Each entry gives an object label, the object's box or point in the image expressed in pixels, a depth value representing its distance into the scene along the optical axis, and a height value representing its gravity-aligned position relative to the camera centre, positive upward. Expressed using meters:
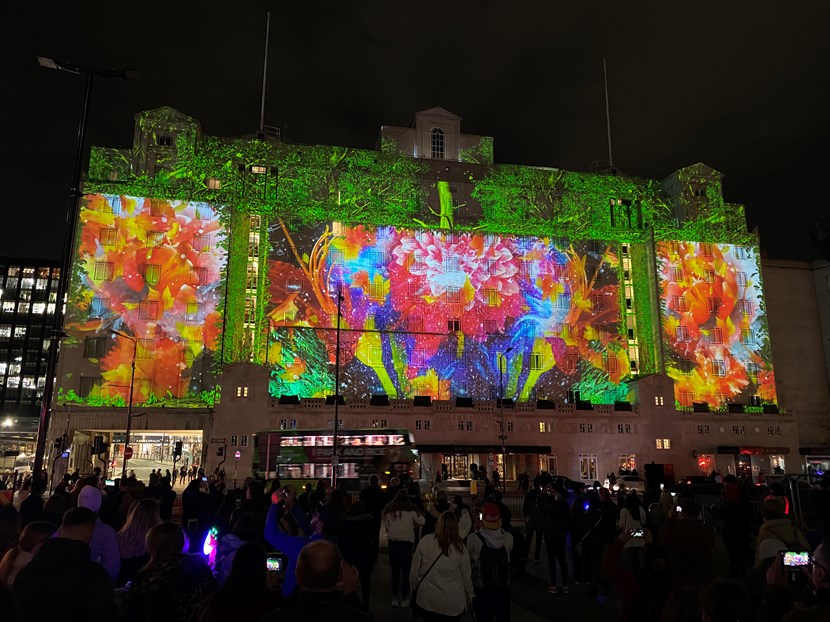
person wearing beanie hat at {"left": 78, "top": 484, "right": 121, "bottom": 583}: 7.83 -0.88
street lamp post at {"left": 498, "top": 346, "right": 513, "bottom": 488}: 53.80 +8.12
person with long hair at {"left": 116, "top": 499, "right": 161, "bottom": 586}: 8.20 -0.79
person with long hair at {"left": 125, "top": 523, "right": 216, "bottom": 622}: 5.21 -0.89
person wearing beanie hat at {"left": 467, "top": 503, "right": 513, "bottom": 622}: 9.27 -1.19
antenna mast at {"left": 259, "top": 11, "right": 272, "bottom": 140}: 71.82 +41.95
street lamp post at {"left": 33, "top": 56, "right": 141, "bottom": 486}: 16.64 +5.70
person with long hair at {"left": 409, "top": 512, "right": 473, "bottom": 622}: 8.09 -1.21
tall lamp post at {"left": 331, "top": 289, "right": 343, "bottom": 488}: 38.15 +0.50
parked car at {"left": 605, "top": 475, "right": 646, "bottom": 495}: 47.53 -0.67
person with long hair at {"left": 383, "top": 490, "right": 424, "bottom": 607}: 13.24 -1.18
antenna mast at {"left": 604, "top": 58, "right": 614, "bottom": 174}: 79.06 +40.52
